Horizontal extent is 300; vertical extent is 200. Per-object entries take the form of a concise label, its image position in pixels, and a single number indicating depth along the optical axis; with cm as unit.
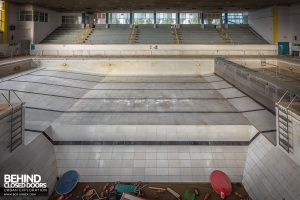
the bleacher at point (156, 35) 1956
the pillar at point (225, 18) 2369
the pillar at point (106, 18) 2445
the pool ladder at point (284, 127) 423
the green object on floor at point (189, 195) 447
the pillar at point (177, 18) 2369
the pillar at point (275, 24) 1856
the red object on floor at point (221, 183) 457
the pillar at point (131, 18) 2423
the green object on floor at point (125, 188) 453
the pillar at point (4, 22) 1633
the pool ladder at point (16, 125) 424
